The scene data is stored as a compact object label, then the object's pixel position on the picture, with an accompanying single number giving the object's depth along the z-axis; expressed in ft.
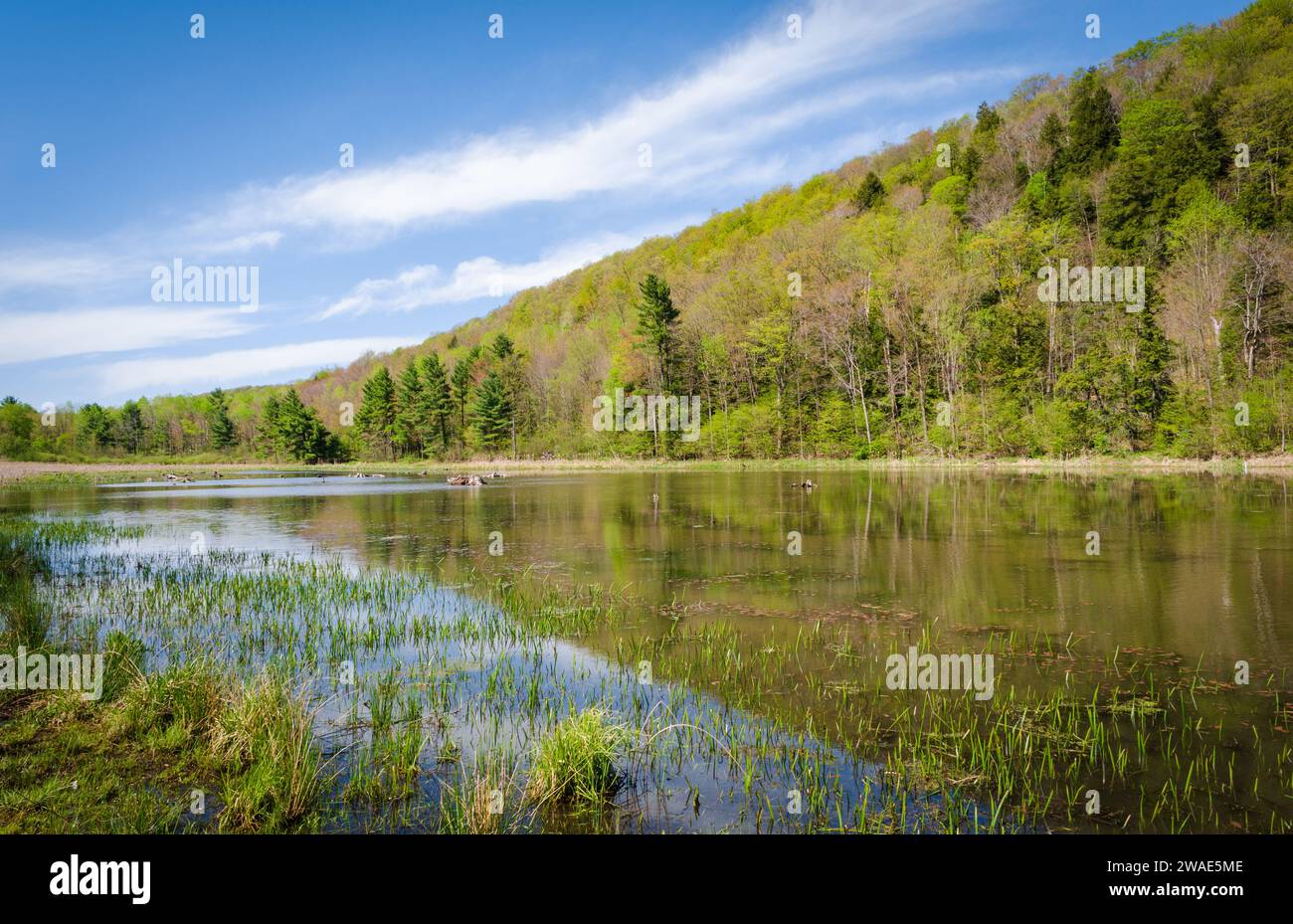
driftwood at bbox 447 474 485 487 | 148.54
